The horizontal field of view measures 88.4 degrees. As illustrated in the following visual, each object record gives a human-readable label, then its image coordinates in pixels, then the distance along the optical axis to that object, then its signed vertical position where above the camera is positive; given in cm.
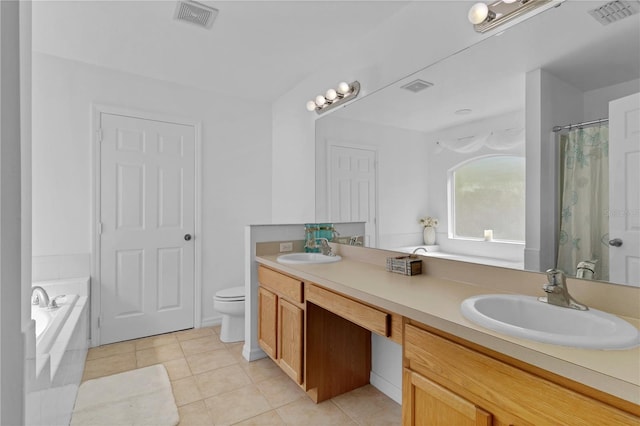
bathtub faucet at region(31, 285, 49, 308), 215 -57
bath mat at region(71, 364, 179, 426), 184 -115
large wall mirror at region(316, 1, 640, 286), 114 +28
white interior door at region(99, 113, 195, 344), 293 -13
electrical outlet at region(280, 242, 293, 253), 273 -28
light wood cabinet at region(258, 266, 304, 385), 201 -73
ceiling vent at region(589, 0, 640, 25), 113 +72
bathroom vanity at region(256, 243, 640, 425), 77 -44
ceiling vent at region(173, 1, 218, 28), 211 +133
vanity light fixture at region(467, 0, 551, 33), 150 +95
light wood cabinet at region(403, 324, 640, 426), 77 -49
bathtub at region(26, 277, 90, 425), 126 -69
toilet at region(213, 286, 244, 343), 293 -89
